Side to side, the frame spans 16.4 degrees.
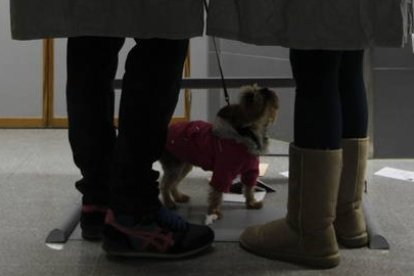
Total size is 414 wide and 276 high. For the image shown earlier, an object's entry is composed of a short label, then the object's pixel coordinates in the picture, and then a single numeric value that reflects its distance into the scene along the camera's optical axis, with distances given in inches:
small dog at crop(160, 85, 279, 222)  156.0
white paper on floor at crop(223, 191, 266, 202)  166.1
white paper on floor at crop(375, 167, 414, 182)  179.9
